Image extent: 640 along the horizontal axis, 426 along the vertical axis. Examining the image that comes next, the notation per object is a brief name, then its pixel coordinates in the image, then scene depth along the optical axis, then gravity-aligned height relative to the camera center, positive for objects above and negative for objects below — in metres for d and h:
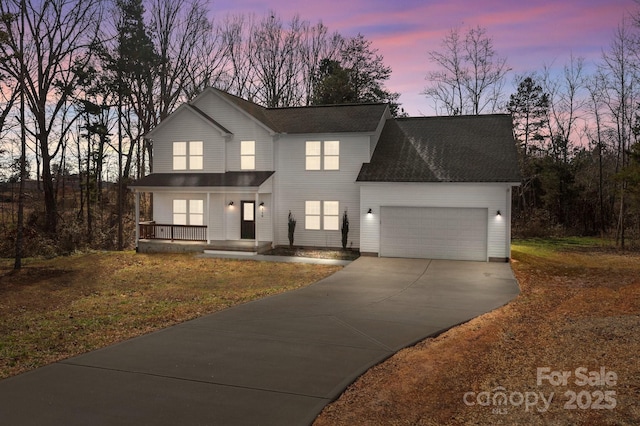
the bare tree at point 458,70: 34.38 +11.35
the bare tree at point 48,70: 22.12 +7.52
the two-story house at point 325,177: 18.86 +1.63
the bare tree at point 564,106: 33.59 +8.46
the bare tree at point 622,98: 28.30 +7.96
